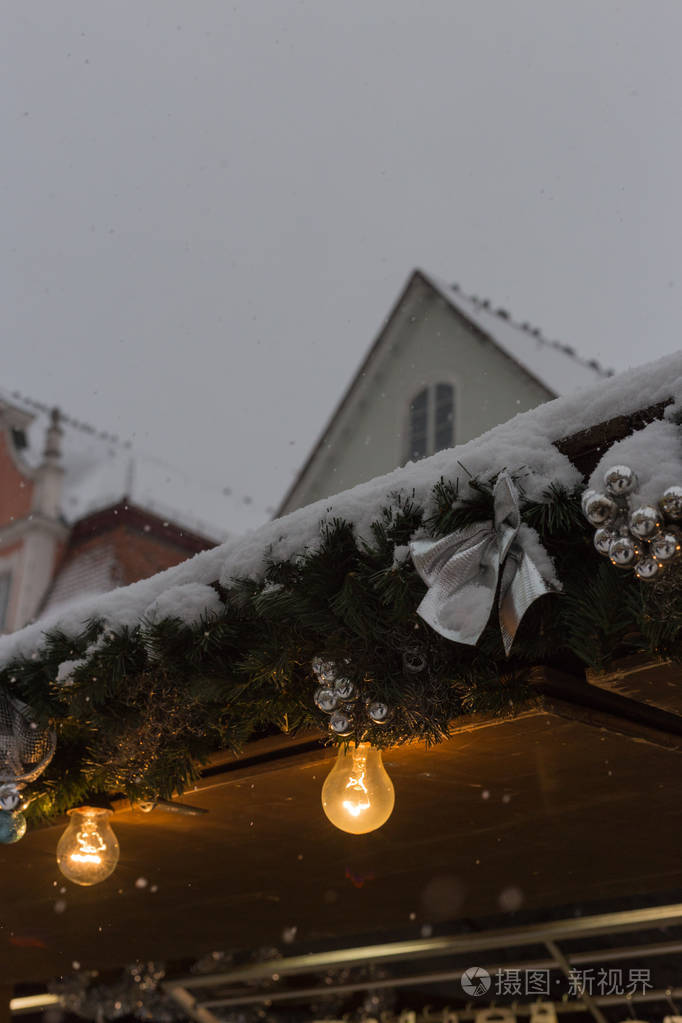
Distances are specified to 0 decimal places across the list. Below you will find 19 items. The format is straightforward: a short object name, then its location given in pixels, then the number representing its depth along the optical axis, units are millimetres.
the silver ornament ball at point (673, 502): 1665
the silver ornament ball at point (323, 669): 2115
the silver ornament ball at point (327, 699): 2116
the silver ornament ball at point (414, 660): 2080
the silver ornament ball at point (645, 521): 1672
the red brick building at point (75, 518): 19734
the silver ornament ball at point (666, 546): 1655
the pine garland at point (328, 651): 1898
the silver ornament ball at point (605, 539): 1718
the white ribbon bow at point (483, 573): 1861
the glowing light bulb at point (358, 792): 2373
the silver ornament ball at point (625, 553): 1689
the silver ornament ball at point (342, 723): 2150
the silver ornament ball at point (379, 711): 2092
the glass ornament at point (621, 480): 1717
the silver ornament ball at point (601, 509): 1718
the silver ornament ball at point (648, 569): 1674
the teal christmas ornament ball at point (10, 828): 2760
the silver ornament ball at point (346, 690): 2092
